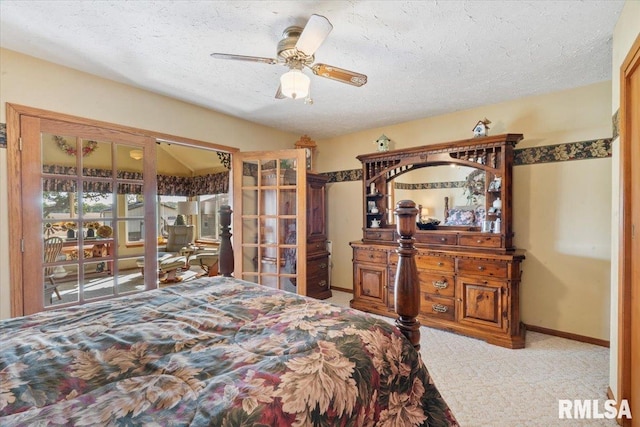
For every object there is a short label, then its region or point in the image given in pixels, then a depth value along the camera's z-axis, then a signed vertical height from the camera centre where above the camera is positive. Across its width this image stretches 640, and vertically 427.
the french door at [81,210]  2.20 +0.01
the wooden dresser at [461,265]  2.63 -0.56
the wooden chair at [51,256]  2.27 -0.36
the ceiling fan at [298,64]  1.72 +0.95
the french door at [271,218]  3.42 -0.09
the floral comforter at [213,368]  0.70 -0.48
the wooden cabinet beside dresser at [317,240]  3.99 -0.42
